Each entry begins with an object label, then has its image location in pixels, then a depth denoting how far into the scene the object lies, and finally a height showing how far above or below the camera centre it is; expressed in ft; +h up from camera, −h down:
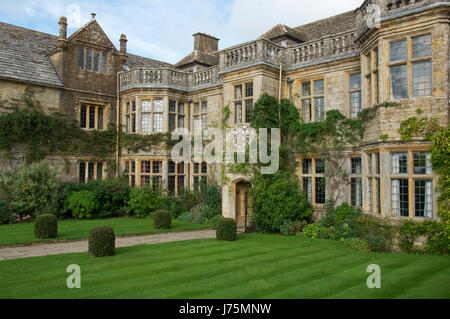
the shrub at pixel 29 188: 55.83 -3.12
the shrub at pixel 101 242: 32.58 -6.75
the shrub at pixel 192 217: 57.67 -8.11
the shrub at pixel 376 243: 35.70 -7.54
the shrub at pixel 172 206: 63.41 -6.79
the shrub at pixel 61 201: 57.00 -5.26
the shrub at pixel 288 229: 45.88 -7.80
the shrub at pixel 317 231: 42.98 -7.68
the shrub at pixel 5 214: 53.83 -6.96
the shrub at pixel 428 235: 32.89 -6.33
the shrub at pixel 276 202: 46.91 -4.43
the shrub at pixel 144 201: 61.67 -5.74
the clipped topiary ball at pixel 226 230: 41.27 -7.11
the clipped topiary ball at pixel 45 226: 41.04 -6.73
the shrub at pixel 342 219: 41.53 -6.25
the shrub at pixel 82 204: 58.44 -5.83
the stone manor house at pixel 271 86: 35.88 +12.32
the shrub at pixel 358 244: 36.37 -7.83
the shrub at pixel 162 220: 50.16 -7.24
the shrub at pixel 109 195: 62.28 -4.69
